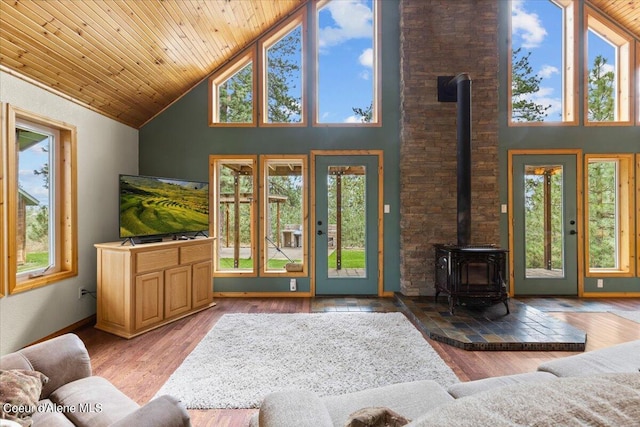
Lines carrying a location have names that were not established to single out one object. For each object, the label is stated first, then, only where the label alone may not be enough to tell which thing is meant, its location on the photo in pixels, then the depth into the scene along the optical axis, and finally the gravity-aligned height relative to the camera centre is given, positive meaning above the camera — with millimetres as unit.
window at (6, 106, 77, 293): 2814 +139
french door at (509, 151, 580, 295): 4699 -197
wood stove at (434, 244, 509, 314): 3604 -736
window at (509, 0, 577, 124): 4832 +2299
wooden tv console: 3289 -783
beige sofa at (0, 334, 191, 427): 1101 -766
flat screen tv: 3494 +82
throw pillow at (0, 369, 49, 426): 1123 -684
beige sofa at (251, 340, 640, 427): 583 -389
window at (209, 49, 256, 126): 4844 +1818
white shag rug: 2291 -1259
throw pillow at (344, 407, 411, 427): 914 -618
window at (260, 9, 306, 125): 4879 +2100
